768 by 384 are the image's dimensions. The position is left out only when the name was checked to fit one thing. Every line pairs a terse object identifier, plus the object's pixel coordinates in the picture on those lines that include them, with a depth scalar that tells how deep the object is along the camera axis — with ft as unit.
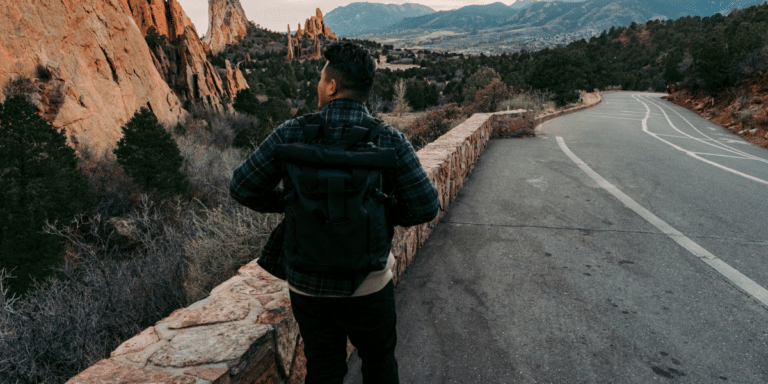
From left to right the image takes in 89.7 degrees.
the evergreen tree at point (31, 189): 25.40
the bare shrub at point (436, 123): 43.98
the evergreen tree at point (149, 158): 38.91
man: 5.25
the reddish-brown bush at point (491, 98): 53.72
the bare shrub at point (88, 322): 10.82
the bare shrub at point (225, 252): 12.56
